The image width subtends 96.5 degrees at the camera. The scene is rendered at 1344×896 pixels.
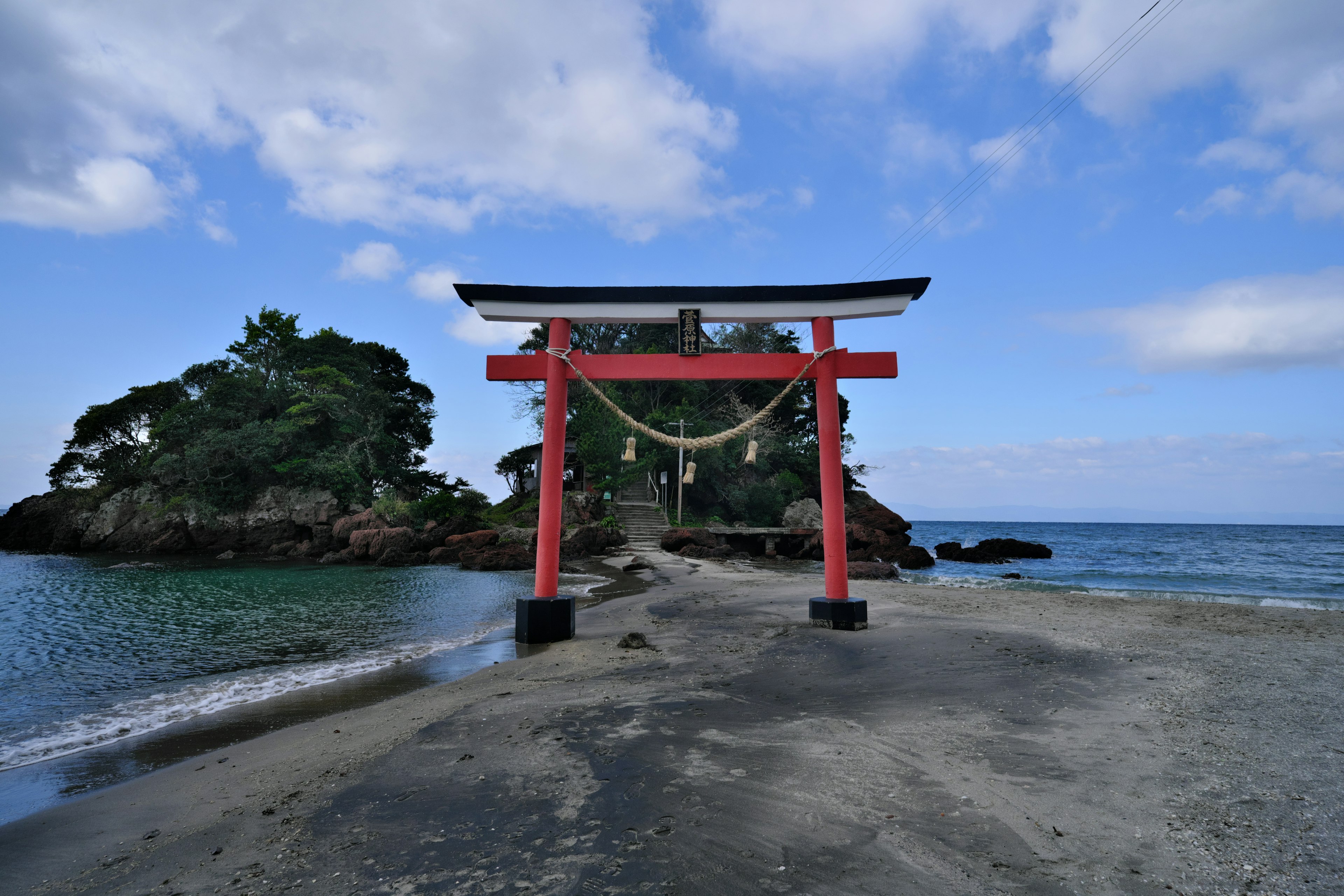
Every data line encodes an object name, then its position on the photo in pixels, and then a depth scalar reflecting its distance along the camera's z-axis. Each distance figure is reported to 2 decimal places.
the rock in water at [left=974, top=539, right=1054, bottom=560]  33.25
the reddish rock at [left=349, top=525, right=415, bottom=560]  24.69
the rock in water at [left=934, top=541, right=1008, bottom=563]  30.38
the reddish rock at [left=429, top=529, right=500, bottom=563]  24.27
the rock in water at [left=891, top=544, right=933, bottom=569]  26.06
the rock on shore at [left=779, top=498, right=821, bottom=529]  32.78
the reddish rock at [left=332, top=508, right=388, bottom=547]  26.66
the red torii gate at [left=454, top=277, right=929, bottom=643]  8.08
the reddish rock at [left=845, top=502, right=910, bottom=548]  30.89
